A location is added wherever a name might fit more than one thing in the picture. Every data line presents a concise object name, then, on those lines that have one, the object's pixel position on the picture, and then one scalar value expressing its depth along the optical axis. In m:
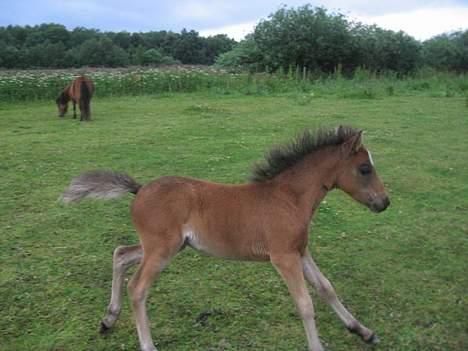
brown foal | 3.42
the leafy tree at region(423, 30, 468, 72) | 35.09
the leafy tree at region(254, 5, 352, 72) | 25.69
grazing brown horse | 13.43
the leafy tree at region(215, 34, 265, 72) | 27.05
